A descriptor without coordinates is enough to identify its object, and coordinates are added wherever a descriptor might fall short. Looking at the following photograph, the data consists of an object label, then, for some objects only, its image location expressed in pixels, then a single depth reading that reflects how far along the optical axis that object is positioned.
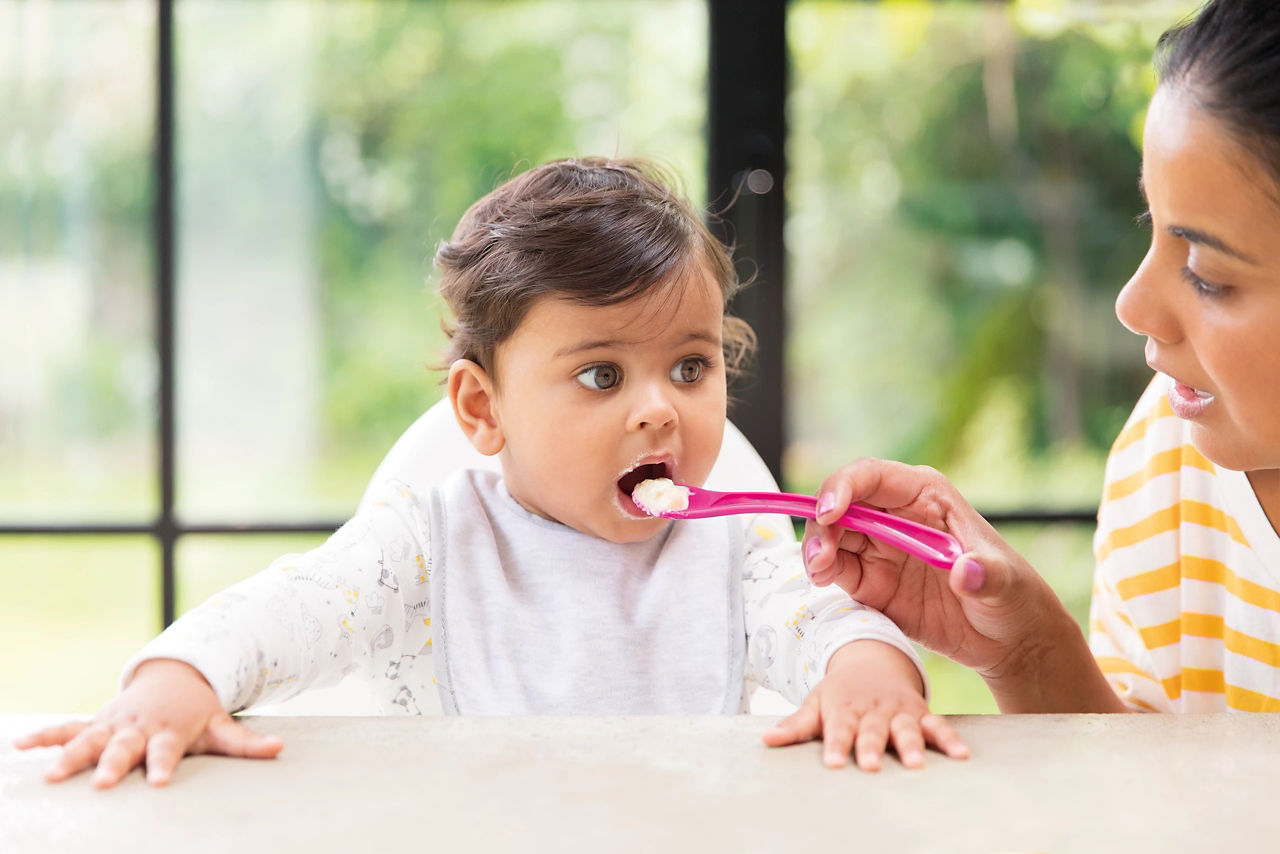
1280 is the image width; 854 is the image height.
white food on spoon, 1.09
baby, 1.11
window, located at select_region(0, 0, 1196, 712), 2.27
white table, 0.57
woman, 0.80
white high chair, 1.37
